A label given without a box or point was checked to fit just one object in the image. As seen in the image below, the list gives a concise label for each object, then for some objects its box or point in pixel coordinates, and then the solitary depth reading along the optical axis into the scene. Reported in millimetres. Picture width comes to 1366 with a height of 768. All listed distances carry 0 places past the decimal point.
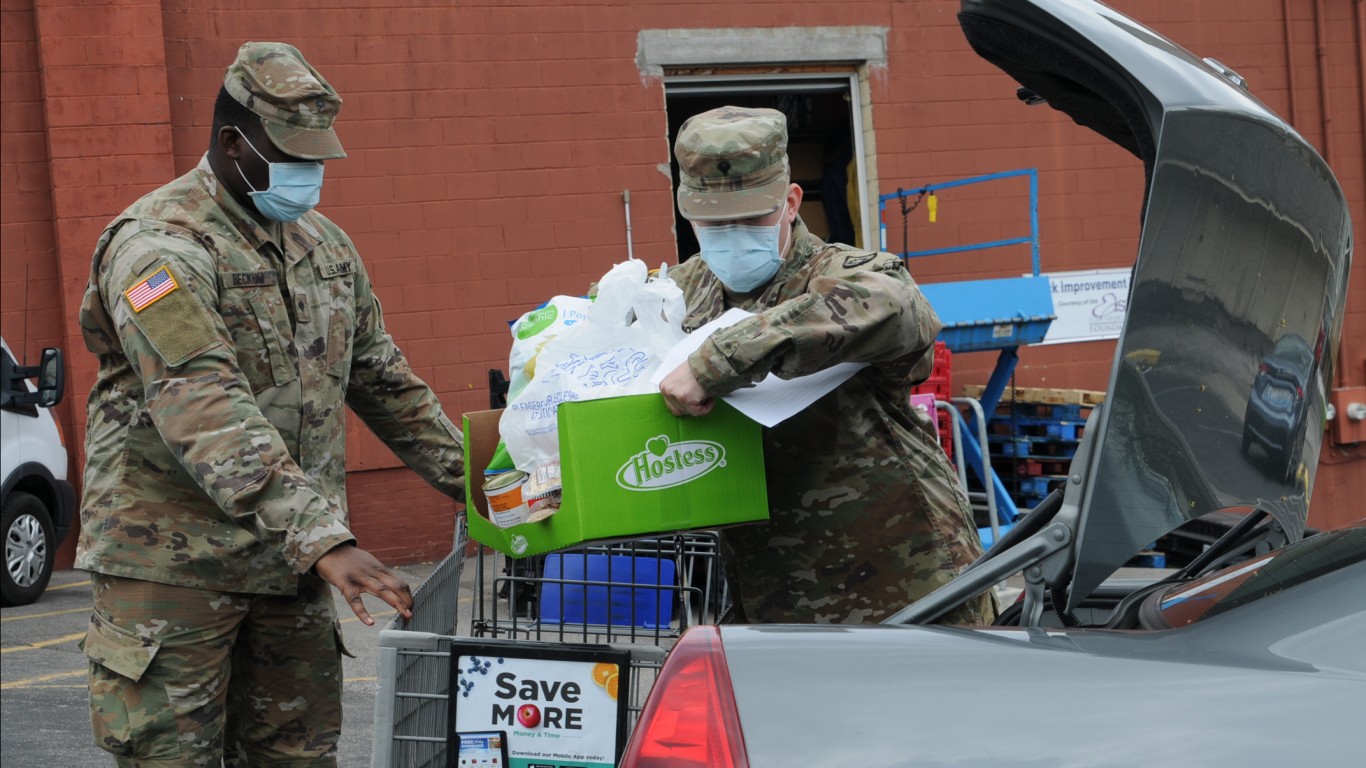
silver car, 1637
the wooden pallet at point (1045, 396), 10625
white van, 8641
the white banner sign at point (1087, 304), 11945
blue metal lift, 9359
